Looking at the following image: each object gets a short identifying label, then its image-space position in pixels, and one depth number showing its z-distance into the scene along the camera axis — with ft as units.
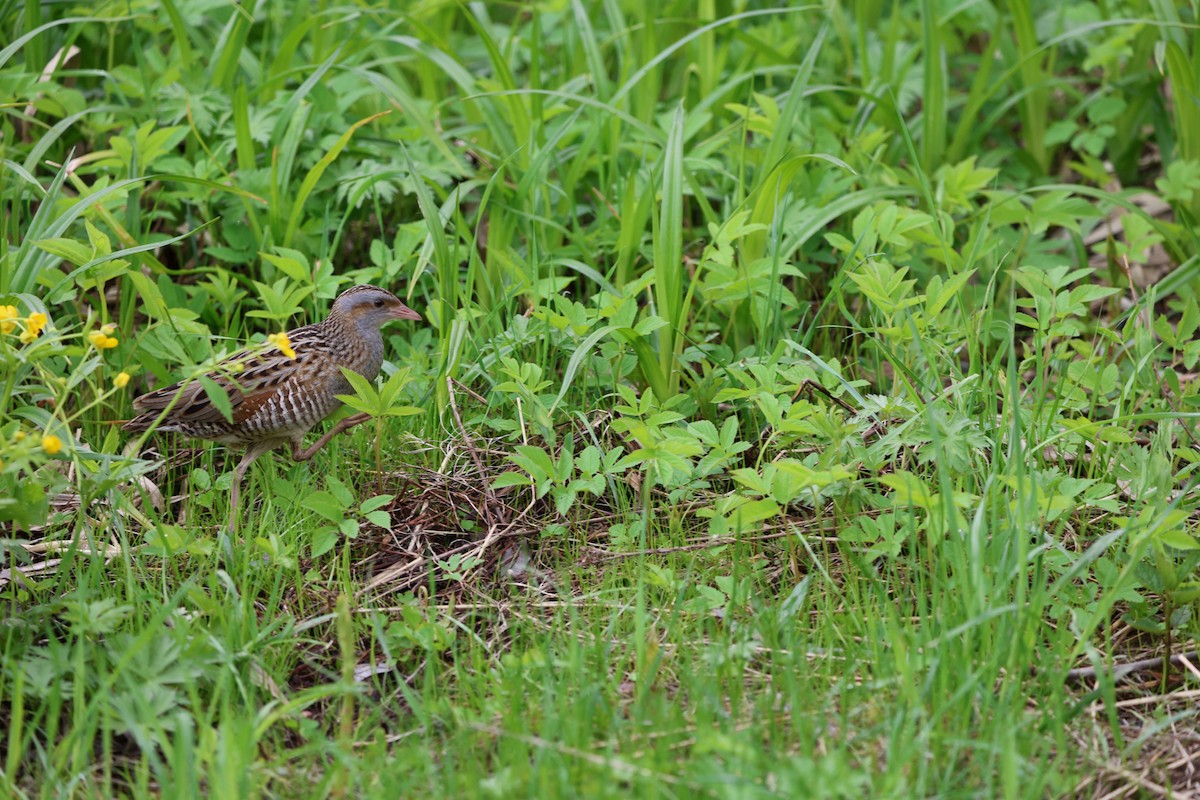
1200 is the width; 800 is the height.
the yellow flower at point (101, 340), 22.47
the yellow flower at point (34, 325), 22.41
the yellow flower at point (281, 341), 23.62
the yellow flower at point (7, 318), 22.15
